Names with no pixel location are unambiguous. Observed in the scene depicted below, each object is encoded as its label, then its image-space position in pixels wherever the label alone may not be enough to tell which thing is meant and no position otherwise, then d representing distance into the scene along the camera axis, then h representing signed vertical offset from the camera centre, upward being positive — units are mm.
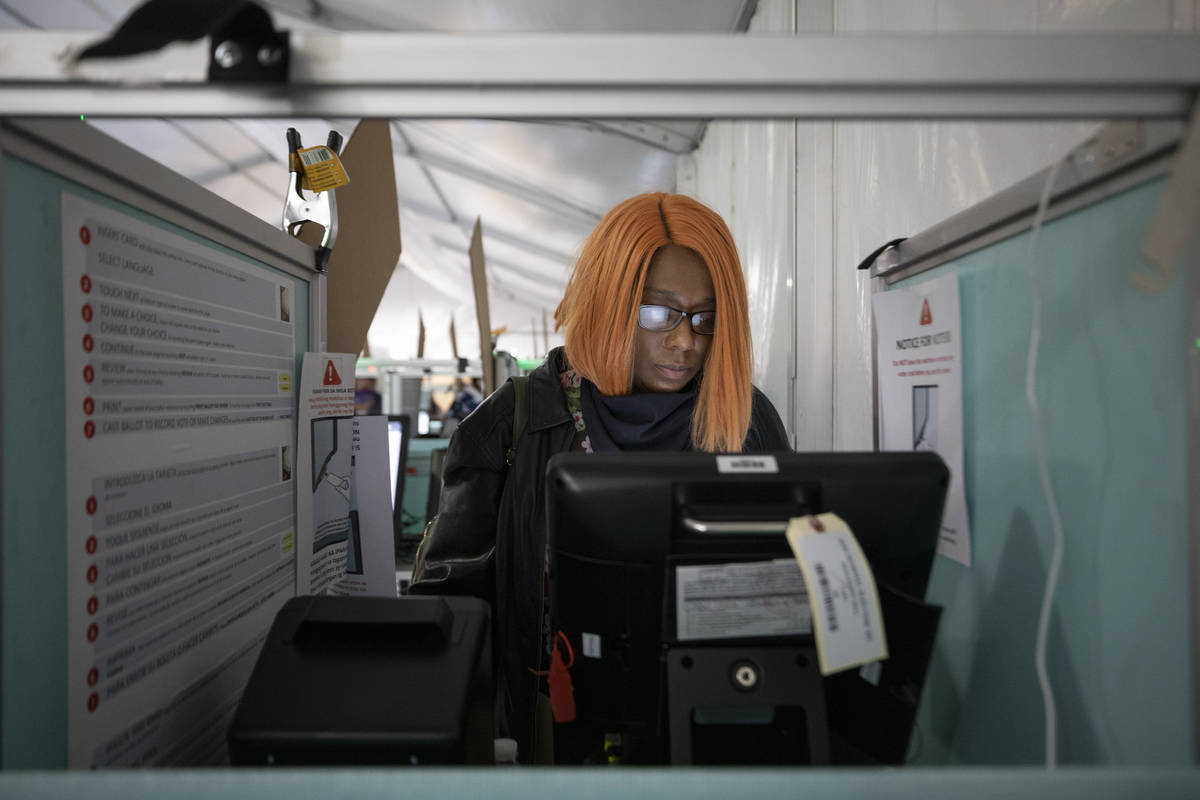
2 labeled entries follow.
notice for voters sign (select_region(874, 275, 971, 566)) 697 +21
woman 1169 -8
